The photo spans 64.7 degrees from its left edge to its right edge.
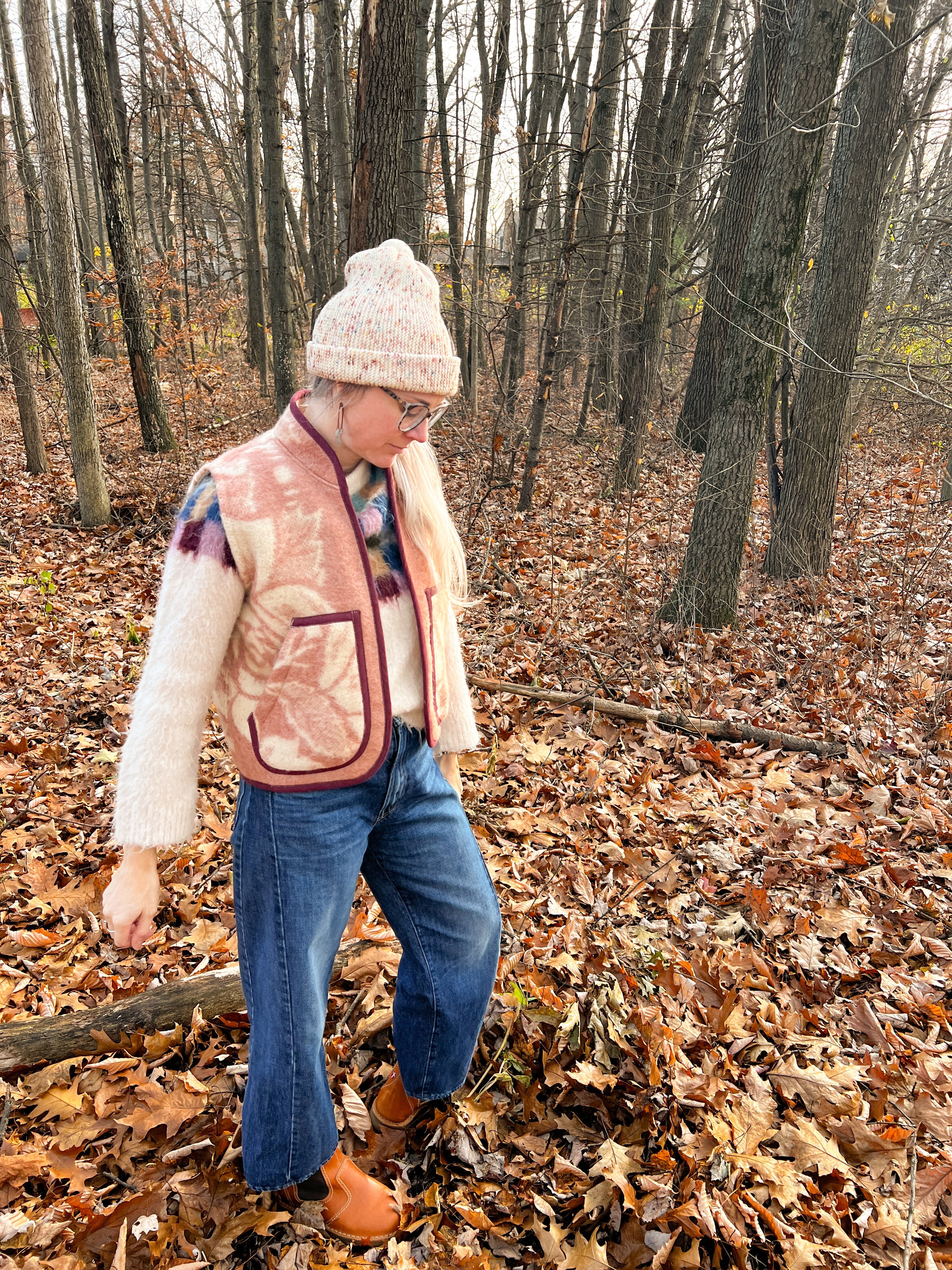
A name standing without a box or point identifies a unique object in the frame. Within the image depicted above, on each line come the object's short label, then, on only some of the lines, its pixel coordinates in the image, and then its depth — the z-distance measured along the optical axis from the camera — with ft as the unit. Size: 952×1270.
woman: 4.83
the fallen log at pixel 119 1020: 7.74
